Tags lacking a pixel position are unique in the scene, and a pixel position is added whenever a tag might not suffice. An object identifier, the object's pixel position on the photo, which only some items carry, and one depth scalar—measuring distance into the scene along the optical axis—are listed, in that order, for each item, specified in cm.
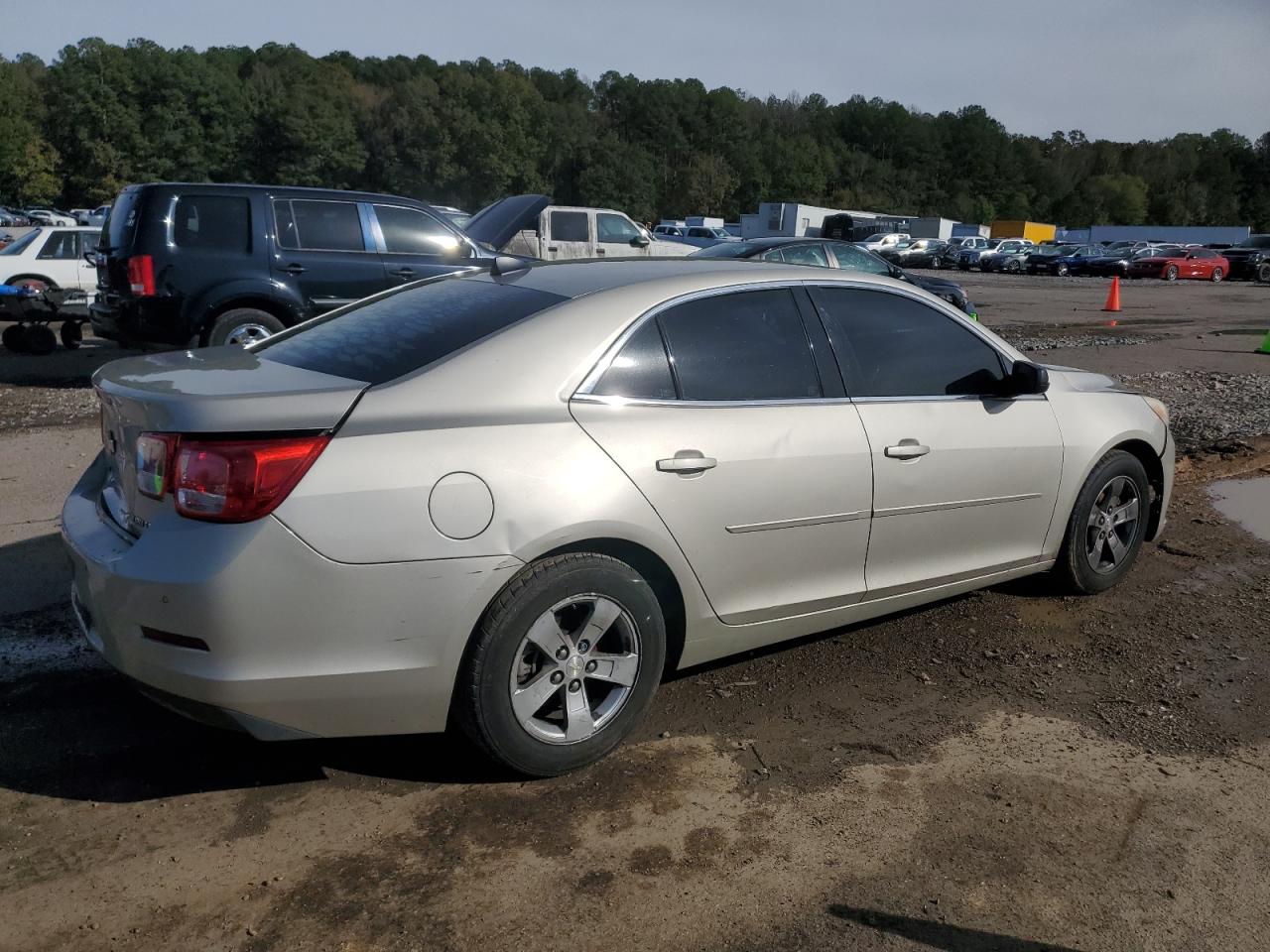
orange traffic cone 2245
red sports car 4106
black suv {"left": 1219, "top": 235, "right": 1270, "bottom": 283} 4153
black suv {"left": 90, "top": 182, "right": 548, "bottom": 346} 966
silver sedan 295
